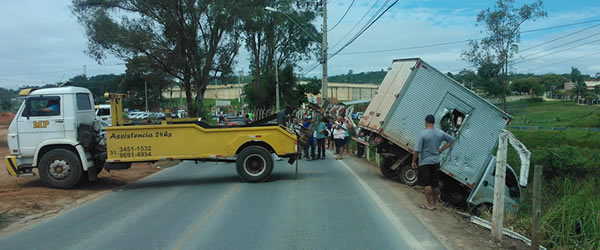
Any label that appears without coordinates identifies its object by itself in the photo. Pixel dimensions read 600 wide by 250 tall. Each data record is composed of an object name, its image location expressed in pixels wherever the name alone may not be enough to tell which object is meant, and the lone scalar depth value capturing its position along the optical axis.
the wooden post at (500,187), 5.79
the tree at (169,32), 28.36
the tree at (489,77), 27.48
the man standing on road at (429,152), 7.71
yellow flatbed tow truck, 10.47
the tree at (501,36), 25.46
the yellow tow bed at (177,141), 10.86
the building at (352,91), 92.34
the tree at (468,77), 31.99
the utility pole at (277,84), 46.11
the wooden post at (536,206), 5.19
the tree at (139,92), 78.26
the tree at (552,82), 59.99
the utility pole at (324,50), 24.77
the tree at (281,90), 51.88
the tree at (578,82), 56.28
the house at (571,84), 65.78
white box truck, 10.74
